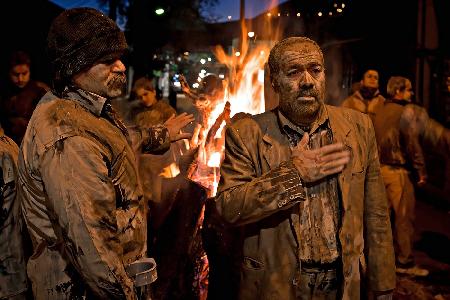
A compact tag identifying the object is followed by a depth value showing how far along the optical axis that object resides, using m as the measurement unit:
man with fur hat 2.24
